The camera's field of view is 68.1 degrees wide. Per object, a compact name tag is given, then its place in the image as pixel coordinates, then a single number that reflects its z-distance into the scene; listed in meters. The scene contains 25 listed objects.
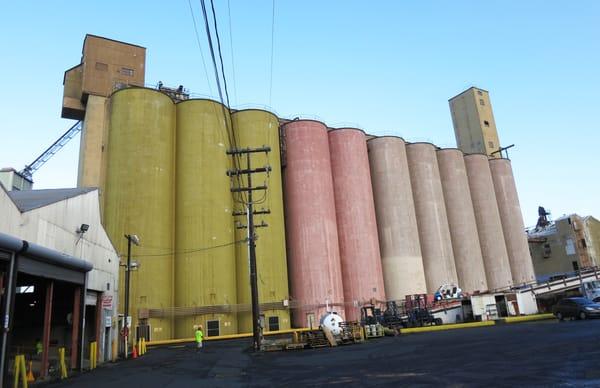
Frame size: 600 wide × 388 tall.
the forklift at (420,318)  40.88
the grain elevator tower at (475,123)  90.00
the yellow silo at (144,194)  43.96
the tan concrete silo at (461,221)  65.56
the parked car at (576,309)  29.31
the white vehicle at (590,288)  49.94
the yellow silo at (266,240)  48.19
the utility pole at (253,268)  27.28
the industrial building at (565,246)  93.25
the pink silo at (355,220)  53.78
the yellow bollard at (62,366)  19.64
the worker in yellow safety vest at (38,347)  28.14
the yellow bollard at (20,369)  15.40
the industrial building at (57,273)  16.22
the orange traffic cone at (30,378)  17.87
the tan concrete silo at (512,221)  73.56
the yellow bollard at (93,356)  23.47
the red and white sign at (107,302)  27.03
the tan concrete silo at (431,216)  61.44
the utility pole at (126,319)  30.40
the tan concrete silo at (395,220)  57.59
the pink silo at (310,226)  50.38
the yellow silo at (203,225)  45.25
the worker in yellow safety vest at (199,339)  33.78
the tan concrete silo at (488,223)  69.19
